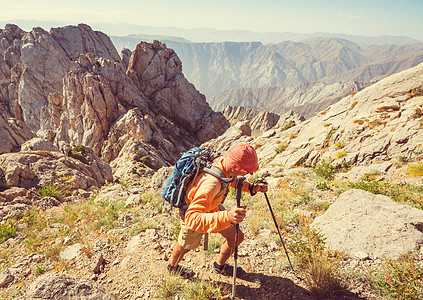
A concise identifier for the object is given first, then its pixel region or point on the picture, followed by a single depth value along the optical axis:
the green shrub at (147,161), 26.73
